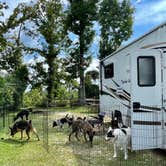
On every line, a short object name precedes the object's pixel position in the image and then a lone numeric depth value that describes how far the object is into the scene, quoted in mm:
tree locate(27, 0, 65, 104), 13964
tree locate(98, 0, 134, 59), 13979
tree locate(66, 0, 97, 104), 13891
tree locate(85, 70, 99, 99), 15557
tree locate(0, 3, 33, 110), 11942
